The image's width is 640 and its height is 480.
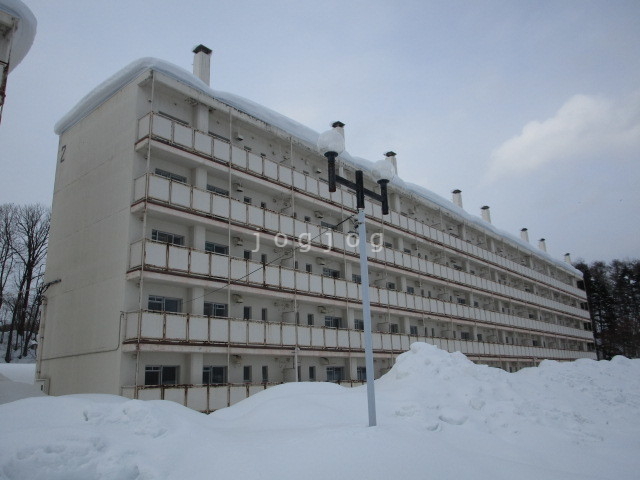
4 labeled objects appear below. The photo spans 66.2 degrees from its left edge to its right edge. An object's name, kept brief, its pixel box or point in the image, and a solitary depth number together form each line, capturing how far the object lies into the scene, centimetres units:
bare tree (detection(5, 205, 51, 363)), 4666
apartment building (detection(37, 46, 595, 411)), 1970
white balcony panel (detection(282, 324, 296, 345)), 2378
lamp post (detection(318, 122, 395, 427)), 1073
